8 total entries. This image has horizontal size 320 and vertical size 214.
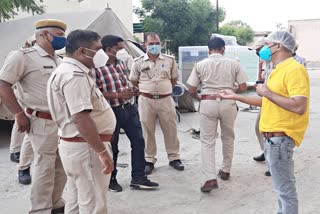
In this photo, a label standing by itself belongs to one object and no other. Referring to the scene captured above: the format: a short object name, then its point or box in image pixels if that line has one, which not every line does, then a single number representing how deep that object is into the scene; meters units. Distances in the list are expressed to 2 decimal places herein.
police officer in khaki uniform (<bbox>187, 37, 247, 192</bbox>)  4.79
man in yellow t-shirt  3.02
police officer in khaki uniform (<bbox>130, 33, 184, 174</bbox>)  5.40
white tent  8.44
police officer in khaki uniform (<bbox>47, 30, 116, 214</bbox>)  2.73
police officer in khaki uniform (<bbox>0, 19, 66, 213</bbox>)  3.77
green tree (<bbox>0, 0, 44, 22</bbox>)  8.50
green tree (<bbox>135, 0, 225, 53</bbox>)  20.69
